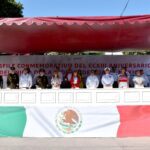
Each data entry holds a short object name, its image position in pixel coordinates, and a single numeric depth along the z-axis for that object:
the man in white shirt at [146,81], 12.86
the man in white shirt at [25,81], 11.21
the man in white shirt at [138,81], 10.91
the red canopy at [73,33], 8.68
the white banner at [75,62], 13.70
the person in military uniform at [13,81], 11.36
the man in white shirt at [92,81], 11.22
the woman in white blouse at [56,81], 11.06
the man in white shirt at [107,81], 11.00
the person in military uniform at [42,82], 11.29
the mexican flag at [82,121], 9.71
